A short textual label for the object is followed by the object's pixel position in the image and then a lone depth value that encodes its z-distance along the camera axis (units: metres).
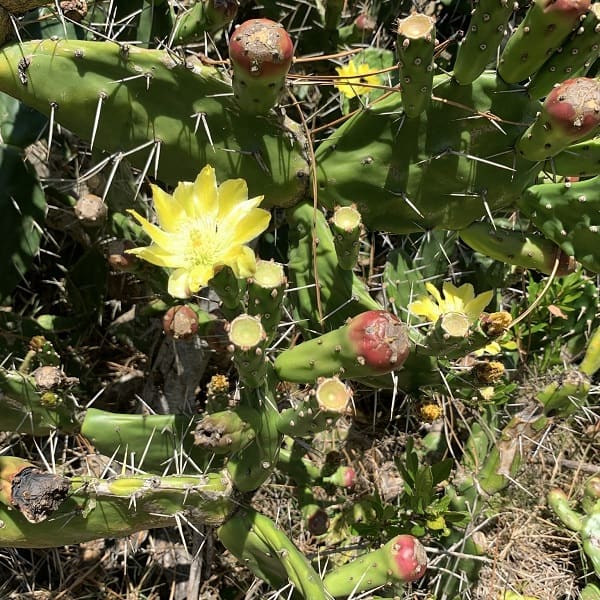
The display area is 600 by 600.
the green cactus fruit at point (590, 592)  0.57
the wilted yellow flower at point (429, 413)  0.49
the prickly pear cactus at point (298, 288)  0.38
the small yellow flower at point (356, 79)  0.55
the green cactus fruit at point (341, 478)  0.56
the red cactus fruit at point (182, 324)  0.43
